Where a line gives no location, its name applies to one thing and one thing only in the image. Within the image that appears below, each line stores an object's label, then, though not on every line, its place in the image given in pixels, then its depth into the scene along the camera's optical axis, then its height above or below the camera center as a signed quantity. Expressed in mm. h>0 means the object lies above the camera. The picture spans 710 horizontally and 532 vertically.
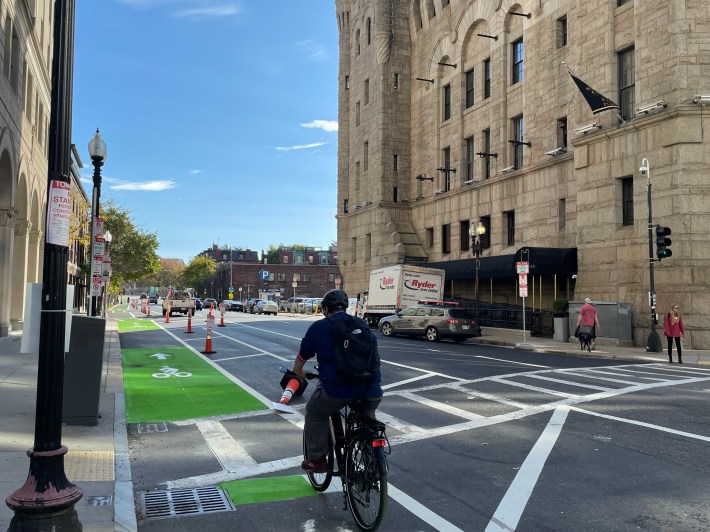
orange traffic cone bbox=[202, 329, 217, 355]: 18516 -1518
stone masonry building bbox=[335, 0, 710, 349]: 22266 +7985
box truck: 32719 +626
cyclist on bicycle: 5105 -779
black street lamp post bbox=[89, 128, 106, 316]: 16406 +3753
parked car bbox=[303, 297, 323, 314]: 58500 -751
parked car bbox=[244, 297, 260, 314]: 62003 -877
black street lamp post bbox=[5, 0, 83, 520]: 4133 -297
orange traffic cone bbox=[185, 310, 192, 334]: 27125 -1435
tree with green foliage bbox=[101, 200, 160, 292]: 47969 +4006
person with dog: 21812 -637
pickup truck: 49947 -328
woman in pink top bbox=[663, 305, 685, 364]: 18406 -865
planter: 25812 -1207
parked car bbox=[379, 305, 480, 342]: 25562 -1029
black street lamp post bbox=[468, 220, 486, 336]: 29359 +2516
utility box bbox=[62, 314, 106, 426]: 8359 -1051
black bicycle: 4641 -1337
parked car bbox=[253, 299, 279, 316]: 56859 -895
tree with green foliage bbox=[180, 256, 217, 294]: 129875 +5524
